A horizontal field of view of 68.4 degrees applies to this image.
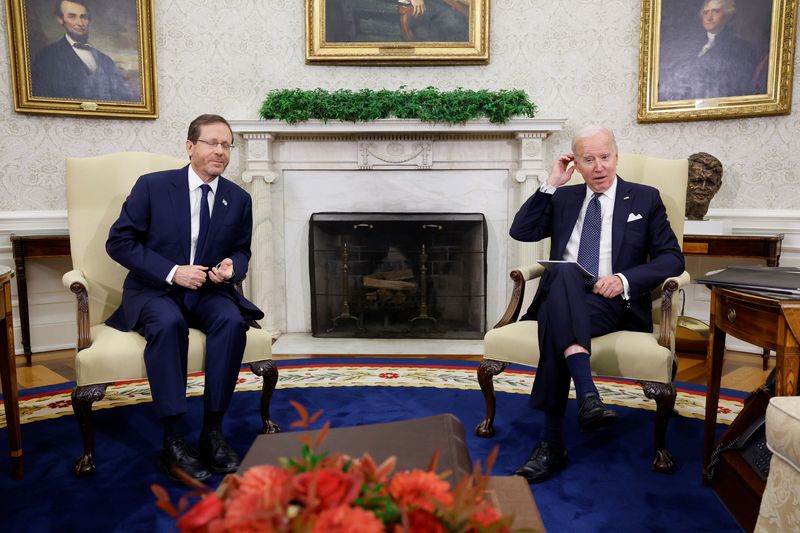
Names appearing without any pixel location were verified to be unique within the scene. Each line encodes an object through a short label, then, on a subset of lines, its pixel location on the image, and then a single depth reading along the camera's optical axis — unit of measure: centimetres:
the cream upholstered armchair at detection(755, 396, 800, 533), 151
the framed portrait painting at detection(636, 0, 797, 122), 421
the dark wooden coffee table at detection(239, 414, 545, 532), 119
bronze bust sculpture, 416
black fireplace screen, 478
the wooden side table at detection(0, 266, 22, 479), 231
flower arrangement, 72
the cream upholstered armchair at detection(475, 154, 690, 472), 237
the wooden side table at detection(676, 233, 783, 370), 387
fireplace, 461
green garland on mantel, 447
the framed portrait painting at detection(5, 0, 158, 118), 431
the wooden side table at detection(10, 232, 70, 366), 397
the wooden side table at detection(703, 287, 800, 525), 182
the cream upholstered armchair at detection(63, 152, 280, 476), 238
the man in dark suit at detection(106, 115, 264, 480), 236
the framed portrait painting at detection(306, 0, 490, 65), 476
